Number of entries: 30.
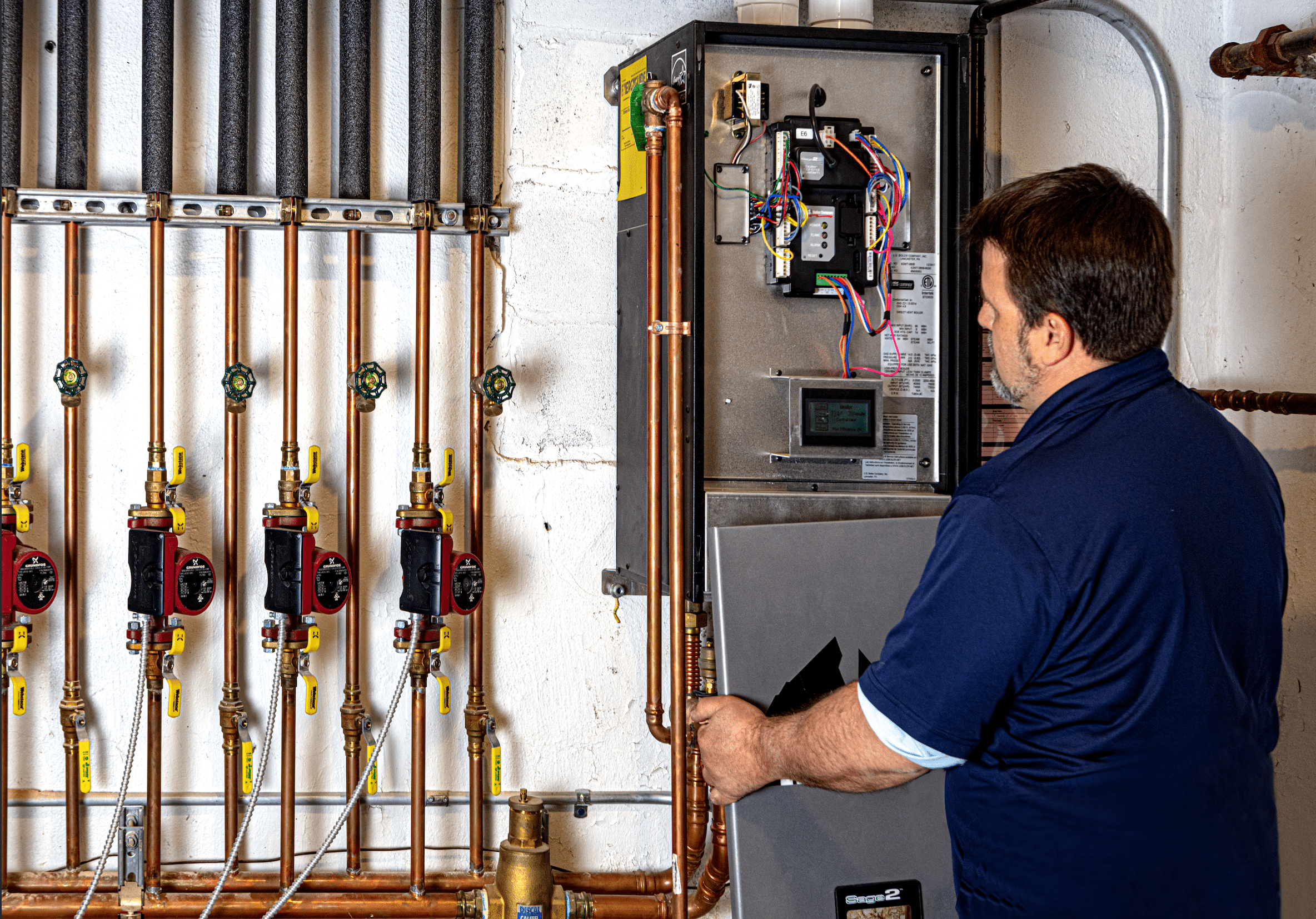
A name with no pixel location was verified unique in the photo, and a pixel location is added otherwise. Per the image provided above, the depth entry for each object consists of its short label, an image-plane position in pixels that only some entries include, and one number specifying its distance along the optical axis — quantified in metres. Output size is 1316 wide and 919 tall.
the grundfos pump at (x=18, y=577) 1.67
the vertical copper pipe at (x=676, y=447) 1.69
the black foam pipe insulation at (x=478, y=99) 1.87
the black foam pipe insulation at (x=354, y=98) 1.82
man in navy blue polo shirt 1.01
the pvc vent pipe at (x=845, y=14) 1.83
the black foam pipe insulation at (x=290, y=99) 1.80
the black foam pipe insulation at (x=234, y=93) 1.79
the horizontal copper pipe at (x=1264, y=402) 1.85
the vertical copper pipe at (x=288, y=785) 1.82
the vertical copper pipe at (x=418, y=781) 1.85
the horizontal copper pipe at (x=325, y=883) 1.82
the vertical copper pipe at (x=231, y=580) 1.82
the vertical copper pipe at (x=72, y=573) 1.79
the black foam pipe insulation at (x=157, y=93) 1.77
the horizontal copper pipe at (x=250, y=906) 1.78
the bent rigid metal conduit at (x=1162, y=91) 2.05
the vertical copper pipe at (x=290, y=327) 1.81
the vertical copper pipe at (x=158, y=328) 1.78
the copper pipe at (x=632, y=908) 1.87
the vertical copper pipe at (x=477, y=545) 1.89
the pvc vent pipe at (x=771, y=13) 1.84
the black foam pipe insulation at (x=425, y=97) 1.83
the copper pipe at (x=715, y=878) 1.79
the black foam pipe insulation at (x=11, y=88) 1.75
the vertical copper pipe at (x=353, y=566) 1.85
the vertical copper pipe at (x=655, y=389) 1.74
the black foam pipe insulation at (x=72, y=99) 1.76
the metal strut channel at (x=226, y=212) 1.78
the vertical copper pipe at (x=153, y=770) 1.79
